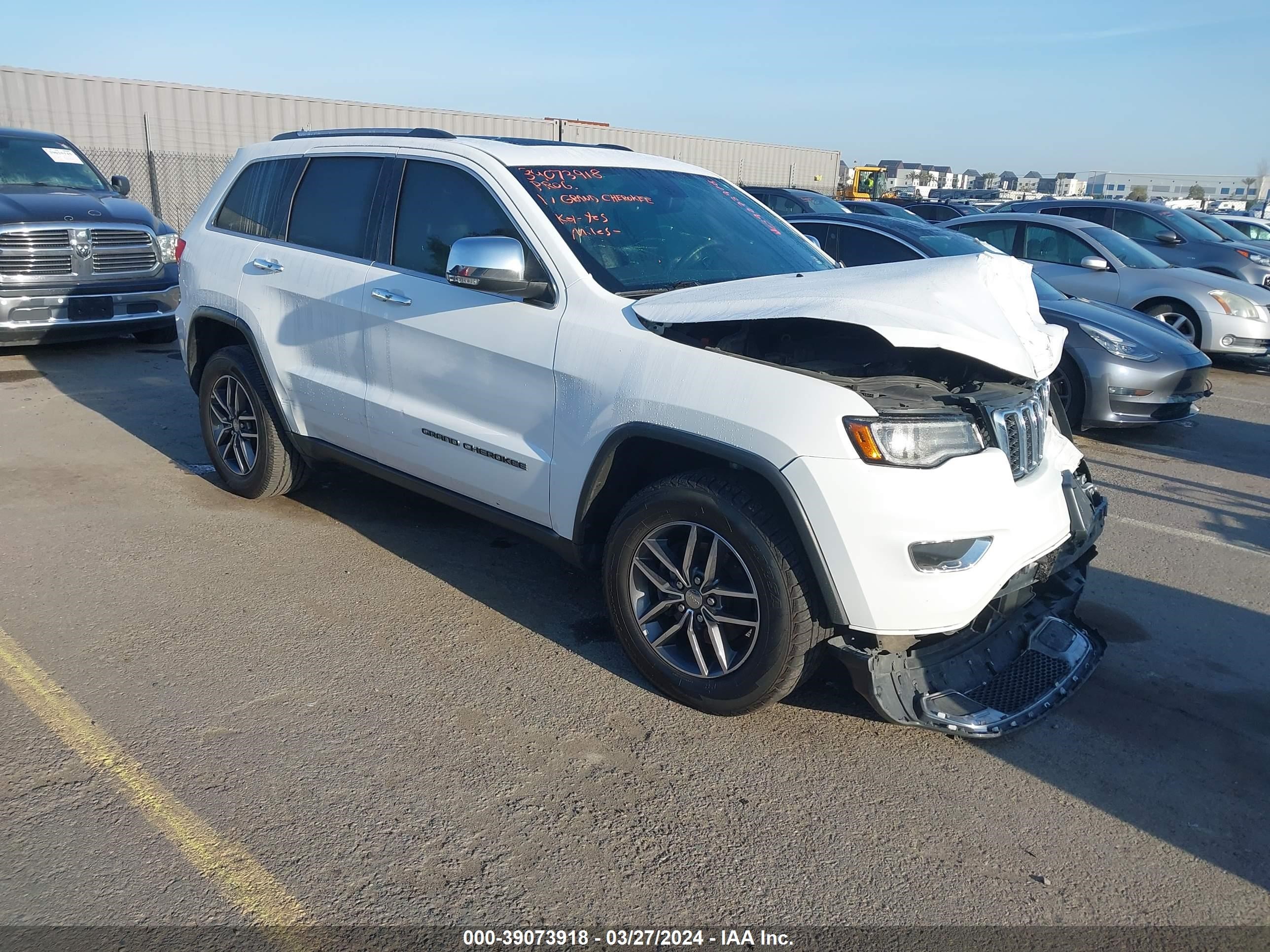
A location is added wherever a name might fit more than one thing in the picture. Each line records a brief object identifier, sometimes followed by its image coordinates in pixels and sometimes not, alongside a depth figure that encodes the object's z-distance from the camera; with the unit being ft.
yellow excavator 133.80
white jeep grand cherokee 10.19
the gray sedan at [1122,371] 24.39
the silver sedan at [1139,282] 33.86
